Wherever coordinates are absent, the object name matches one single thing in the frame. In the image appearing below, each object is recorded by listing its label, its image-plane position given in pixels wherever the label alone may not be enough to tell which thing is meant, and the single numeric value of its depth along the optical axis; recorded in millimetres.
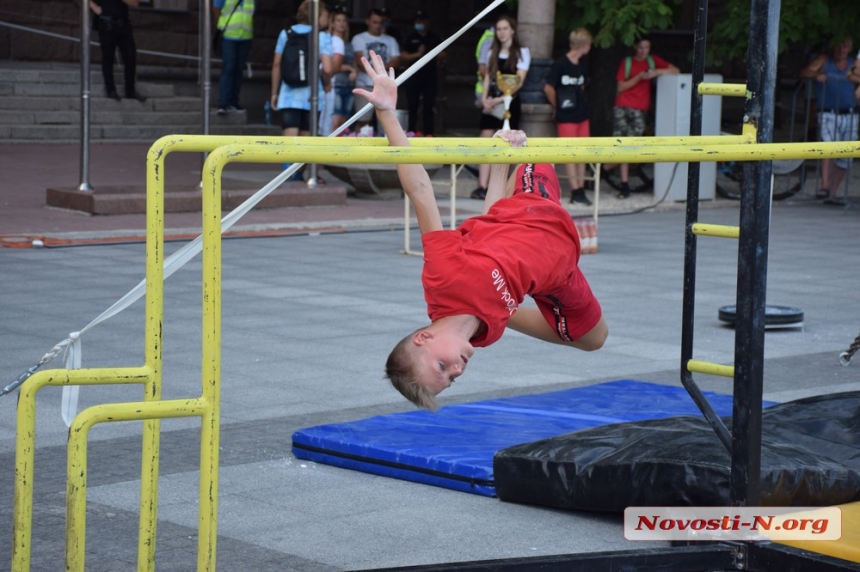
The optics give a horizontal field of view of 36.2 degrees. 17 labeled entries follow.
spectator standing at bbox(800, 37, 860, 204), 16672
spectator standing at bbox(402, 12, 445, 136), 19344
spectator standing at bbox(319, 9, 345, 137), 16244
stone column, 16734
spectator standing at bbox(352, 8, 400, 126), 17484
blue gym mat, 5527
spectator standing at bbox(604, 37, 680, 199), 16703
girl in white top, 15328
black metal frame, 4398
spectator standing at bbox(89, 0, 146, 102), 19078
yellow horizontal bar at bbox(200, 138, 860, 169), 3570
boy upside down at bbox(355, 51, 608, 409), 4336
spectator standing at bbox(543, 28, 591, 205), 15719
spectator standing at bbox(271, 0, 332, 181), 15516
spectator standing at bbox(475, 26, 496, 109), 15844
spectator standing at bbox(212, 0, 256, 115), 18391
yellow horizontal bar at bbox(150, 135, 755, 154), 3582
